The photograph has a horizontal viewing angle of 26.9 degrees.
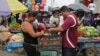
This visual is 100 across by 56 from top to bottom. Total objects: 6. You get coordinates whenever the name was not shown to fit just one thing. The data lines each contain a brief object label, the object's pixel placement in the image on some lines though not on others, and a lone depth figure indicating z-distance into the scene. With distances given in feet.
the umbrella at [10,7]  27.42
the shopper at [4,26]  29.49
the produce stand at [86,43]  22.80
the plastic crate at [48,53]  17.82
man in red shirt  16.18
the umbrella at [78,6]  37.30
